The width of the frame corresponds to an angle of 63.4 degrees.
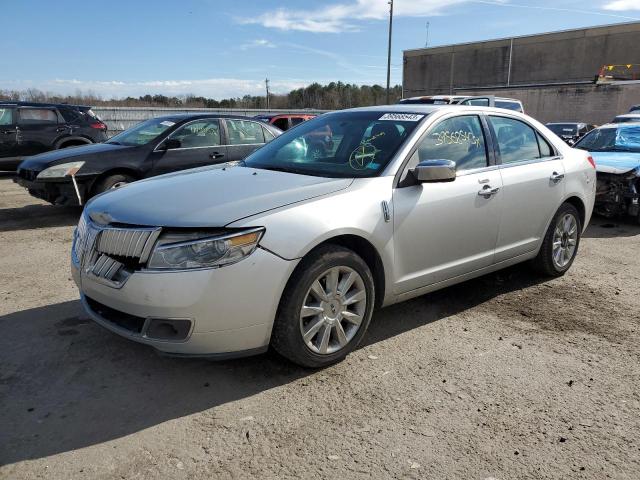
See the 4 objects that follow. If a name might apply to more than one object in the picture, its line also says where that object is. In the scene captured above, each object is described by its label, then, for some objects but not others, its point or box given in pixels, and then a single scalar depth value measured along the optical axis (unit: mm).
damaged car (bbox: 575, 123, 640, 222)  7406
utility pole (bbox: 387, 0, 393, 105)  33562
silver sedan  2822
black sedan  7234
